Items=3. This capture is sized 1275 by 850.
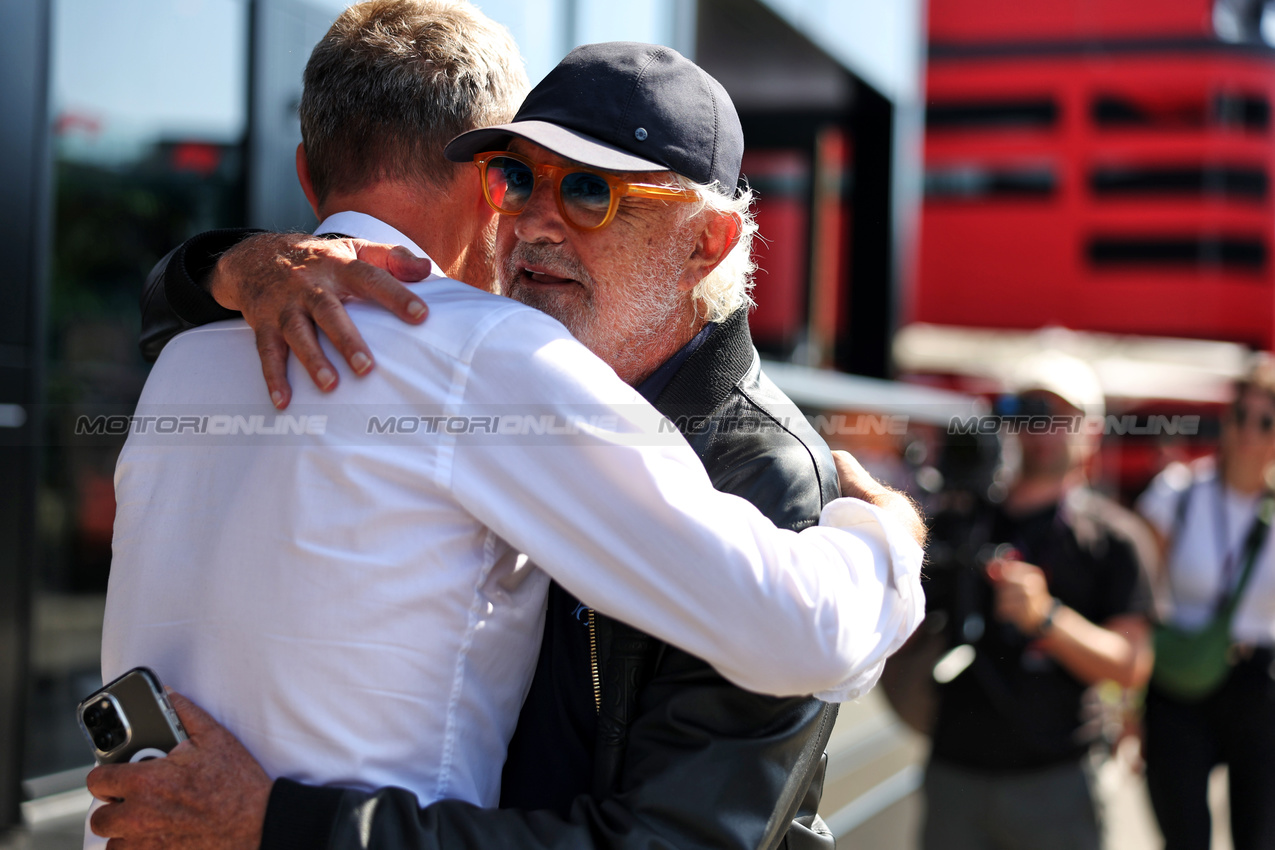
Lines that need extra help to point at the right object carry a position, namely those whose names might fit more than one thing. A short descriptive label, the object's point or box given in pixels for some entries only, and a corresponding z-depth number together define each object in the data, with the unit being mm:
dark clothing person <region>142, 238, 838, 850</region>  2451
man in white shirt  2395
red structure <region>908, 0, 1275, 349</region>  31625
